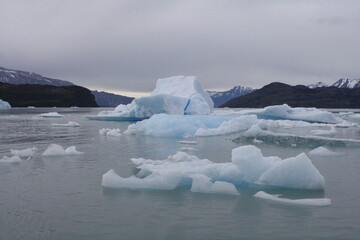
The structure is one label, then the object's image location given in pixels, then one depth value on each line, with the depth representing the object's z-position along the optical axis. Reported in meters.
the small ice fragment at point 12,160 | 9.29
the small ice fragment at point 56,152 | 10.48
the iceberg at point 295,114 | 29.39
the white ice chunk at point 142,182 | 6.43
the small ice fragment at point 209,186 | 6.12
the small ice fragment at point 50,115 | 39.58
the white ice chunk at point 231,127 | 17.05
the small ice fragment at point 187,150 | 11.70
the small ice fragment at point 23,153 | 10.38
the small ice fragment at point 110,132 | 17.24
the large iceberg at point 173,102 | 26.89
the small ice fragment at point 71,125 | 24.69
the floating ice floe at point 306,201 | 5.53
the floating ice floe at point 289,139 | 12.91
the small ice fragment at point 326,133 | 17.79
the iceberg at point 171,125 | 17.33
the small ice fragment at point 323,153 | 10.45
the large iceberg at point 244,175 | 6.42
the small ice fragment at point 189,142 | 13.53
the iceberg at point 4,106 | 78.76
